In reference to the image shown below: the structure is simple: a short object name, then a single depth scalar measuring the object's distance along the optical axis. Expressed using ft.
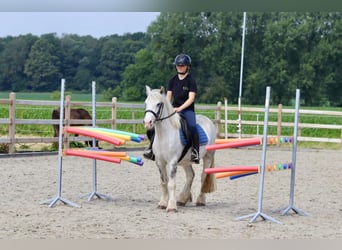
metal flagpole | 98.71
